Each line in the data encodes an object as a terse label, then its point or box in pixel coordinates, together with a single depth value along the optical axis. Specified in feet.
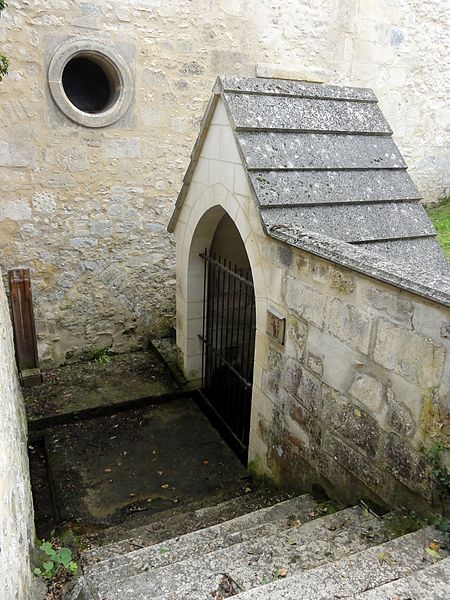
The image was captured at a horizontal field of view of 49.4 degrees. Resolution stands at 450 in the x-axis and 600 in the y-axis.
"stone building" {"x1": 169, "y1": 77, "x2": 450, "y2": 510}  7.48
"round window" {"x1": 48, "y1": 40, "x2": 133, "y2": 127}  16.02
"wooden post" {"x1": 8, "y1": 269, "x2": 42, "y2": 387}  17.07
